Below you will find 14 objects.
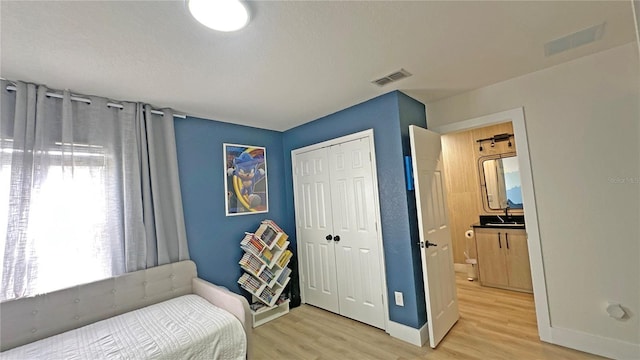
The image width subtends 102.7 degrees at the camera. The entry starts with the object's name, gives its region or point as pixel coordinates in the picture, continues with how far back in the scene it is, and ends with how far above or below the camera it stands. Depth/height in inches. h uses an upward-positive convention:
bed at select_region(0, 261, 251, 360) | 64.7 -34.0
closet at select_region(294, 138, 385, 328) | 105.7 -18.2
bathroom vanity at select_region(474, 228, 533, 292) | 129.9 -41.5
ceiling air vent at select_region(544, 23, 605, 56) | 66.2 +36.6
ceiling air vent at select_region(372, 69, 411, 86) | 82.9 +37.2
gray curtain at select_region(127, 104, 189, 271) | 93.5 +4.1
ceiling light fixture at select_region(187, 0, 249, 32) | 48.8 +37.1
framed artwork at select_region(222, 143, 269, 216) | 122.1 +9.8
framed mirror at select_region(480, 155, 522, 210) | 148.4 -1.5
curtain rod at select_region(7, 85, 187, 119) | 74.0 +36.8
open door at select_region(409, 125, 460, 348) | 88.9 -18.4
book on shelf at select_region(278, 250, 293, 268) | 122.5 -30.1
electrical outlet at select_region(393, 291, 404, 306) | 96.2 -41.7
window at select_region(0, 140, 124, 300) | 73.5 -1.9
